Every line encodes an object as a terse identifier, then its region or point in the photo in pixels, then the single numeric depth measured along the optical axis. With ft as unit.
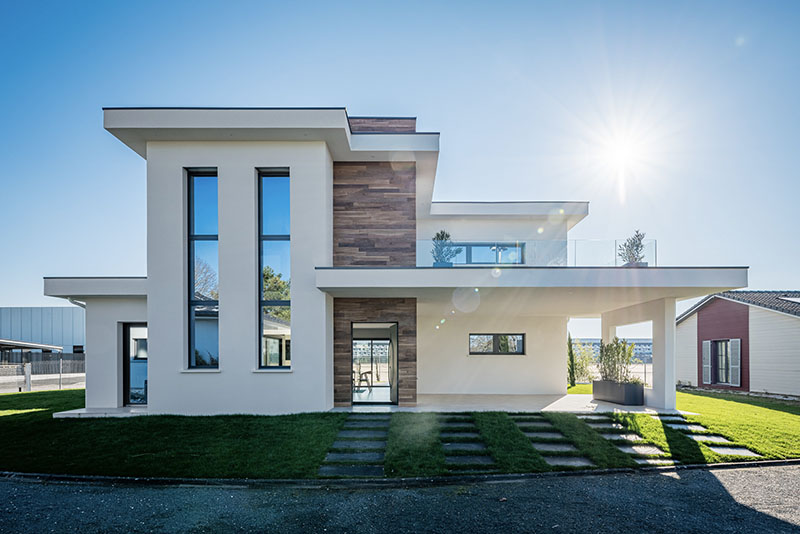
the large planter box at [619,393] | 40.83
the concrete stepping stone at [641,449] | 28.58
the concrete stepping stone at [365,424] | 32.89
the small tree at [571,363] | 66.30
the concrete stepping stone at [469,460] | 26.68
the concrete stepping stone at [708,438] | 30.89
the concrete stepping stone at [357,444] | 29.19
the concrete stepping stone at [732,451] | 28.60
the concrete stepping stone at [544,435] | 30.81
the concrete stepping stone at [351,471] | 25.08
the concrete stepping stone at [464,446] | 28.71
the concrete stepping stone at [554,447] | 28.78
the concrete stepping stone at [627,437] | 30.81
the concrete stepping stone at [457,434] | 30.83
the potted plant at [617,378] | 40.91
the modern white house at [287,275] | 35.45
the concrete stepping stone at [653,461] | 26.89
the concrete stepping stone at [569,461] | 26.55
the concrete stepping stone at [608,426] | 32.81
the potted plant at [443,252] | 38.75
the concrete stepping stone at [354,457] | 27.12
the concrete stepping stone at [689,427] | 32.91
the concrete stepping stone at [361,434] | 31.01
